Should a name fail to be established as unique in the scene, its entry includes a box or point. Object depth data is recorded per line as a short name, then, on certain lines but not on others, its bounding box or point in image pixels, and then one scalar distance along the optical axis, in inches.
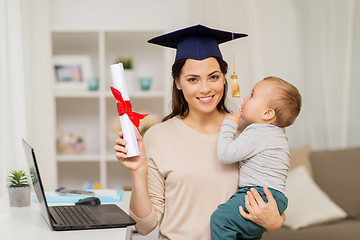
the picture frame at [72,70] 155.6
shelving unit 160.2
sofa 116.4
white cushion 120.6
